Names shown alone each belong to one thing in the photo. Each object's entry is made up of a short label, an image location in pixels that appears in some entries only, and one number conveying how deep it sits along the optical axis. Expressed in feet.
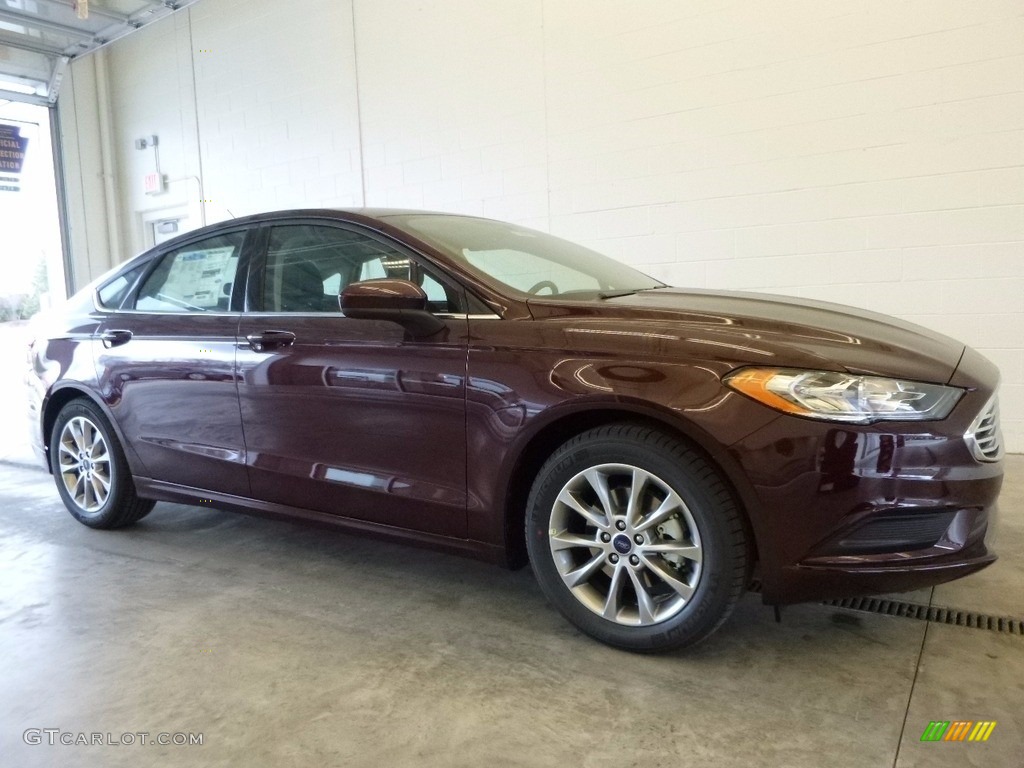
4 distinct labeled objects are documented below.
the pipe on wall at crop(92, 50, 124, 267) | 30.40
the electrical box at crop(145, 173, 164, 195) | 28.87
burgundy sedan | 6.01
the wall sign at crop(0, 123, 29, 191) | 29.53
